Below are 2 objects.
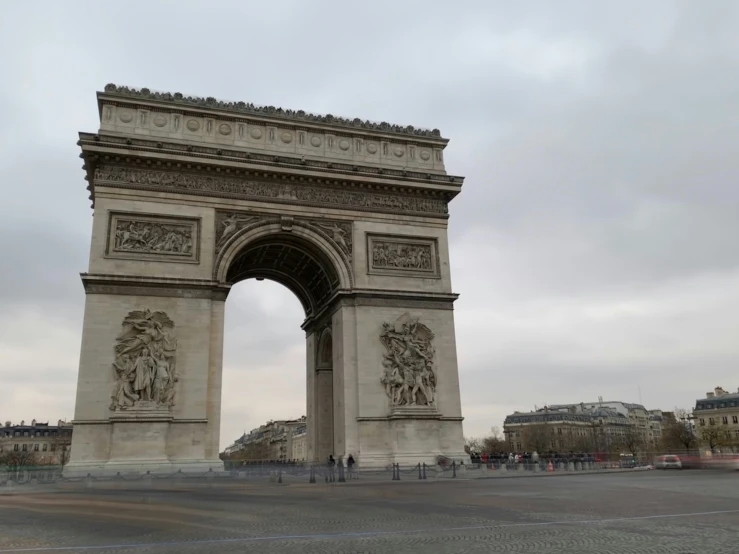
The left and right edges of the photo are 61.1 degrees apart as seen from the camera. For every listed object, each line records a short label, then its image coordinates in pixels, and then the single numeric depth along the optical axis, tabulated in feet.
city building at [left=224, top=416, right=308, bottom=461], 365.40
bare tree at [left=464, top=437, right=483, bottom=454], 374.88
